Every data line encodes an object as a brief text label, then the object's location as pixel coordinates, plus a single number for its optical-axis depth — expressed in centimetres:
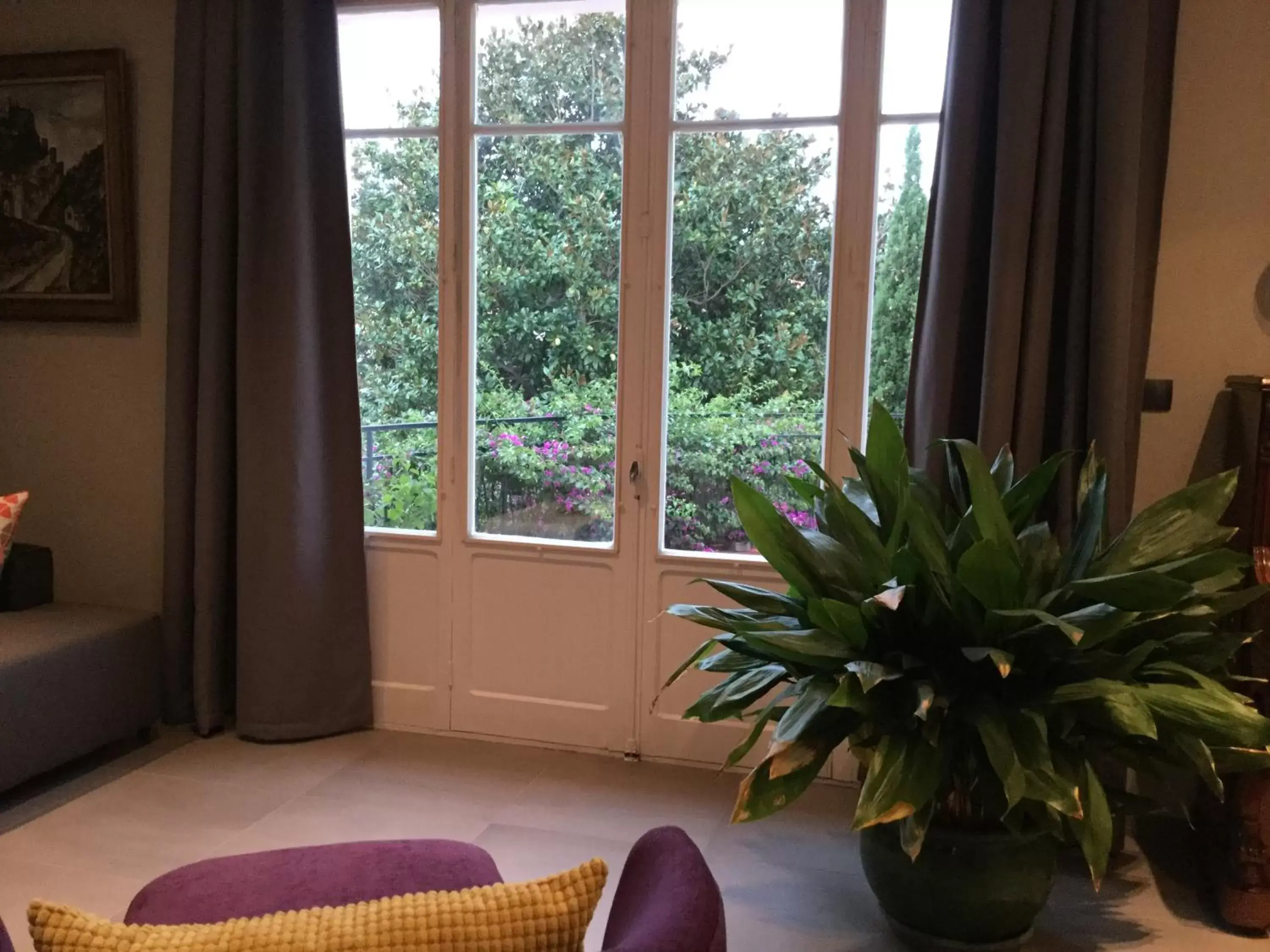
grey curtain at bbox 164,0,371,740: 327
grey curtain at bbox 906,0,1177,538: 262
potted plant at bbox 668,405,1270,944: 192
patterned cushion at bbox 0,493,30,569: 319
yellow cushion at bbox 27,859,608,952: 91
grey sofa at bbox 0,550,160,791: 290
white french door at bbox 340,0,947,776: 311
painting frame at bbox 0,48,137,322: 352
